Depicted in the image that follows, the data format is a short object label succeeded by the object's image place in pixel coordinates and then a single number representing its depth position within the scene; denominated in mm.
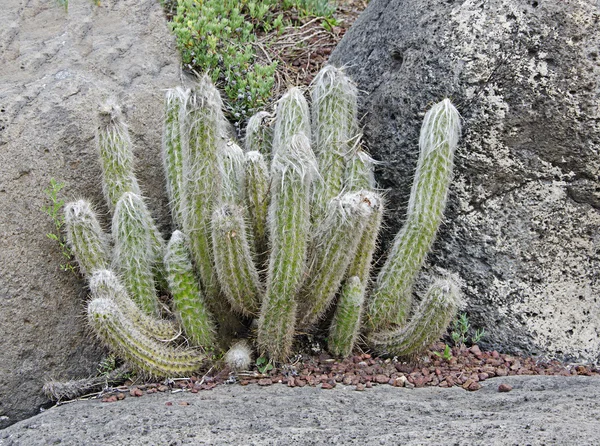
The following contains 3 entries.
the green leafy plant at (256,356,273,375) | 3777
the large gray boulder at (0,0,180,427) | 4082
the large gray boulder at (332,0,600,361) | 4086
